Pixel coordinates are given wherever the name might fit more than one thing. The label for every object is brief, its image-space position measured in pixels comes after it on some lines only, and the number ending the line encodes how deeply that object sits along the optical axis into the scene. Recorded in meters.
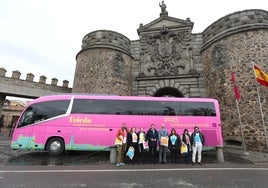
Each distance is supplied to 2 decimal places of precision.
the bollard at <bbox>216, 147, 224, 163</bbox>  7.63
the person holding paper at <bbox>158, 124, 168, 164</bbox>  7.12
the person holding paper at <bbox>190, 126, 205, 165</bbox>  7.10
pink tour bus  7.98
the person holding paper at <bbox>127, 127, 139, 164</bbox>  6.99
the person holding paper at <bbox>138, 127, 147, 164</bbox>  7.13
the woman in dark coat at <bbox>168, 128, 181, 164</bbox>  7.25
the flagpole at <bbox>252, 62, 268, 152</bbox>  9.88
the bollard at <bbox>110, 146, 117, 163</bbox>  7.21
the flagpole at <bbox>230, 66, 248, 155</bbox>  10.85
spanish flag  10.59
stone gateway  11.78
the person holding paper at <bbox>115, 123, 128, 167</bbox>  6.74
